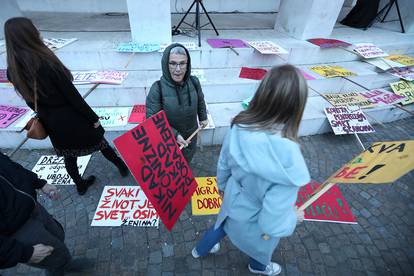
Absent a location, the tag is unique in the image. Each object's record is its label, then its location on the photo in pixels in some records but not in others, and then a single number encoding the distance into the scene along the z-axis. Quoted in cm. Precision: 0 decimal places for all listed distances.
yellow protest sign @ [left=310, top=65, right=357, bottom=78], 450
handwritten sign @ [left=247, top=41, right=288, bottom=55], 411
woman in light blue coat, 130
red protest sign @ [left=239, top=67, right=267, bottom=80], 442
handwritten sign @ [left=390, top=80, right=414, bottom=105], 477
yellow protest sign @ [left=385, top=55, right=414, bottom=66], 511
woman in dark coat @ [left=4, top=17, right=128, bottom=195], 183
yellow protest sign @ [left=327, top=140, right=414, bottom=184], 163
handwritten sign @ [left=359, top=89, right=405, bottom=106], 458
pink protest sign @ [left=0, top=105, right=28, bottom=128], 349
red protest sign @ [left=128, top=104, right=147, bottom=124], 368
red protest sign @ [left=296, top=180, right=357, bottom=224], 300
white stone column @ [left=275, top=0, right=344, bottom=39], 477
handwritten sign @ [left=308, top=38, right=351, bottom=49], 474
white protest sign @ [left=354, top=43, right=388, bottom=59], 493
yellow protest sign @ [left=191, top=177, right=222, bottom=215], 300
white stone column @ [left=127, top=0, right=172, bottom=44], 392
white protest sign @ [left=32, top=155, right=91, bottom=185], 327
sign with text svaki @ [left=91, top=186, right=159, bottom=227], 282
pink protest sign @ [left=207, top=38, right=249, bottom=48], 438
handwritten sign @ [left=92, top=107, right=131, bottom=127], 364
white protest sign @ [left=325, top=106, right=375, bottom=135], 411
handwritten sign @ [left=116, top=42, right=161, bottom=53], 394
